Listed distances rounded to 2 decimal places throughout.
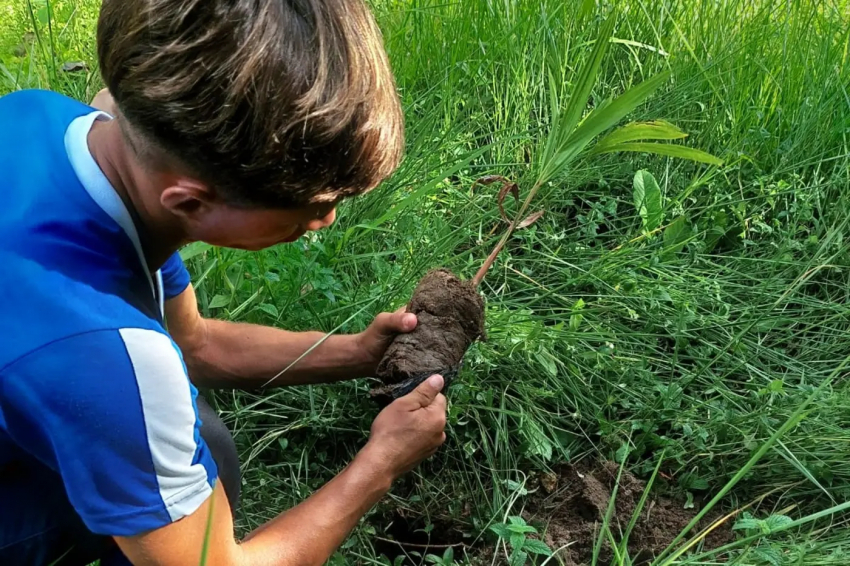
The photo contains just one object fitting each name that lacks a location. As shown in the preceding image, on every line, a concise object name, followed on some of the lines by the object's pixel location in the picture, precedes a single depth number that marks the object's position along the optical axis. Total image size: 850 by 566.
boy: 0.90
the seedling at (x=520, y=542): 1.42
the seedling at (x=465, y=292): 1.51
